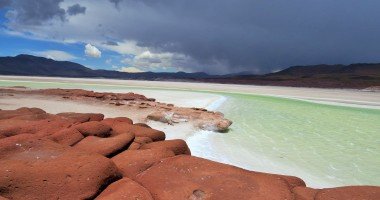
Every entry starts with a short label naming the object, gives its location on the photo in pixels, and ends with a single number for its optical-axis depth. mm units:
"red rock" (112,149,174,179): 5395
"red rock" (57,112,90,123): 8564
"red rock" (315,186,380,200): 4461
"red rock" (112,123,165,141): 7692
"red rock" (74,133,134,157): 6145
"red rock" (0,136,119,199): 4434
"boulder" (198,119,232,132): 12961
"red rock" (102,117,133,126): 8459
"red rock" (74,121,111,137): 7078
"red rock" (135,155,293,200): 4629
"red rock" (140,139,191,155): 6514
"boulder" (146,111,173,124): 13441
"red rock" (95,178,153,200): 4336
